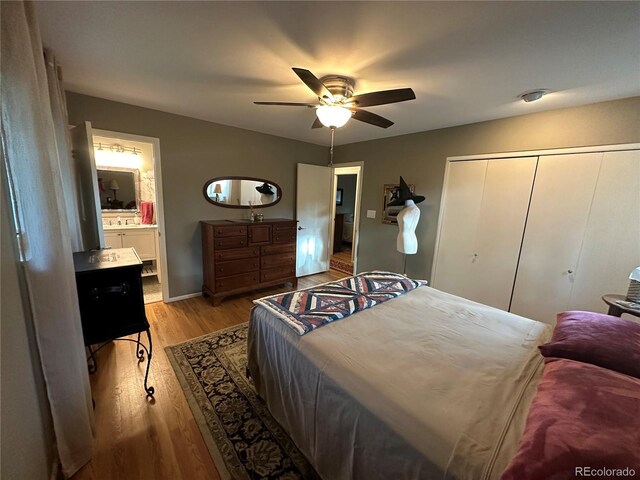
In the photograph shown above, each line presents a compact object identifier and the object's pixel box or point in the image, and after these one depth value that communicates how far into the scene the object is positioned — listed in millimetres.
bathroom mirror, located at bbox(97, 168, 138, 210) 3842
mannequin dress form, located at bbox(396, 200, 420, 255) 3137
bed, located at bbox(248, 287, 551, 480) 846
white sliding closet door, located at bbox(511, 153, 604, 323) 2273
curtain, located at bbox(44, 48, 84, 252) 1590
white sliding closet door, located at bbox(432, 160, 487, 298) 2908
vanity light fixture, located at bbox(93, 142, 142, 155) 3693
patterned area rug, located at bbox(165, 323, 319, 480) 1356
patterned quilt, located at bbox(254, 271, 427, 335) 1526
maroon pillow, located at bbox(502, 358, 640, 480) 640
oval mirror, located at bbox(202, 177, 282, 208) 3402
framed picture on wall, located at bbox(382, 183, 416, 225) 3553
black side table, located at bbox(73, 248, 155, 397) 1510
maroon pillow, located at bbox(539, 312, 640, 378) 1052
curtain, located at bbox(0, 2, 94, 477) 912
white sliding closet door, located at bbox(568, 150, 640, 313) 2064
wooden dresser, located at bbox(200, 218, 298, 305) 3121
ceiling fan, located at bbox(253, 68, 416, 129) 1662
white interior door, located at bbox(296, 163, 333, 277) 4242
